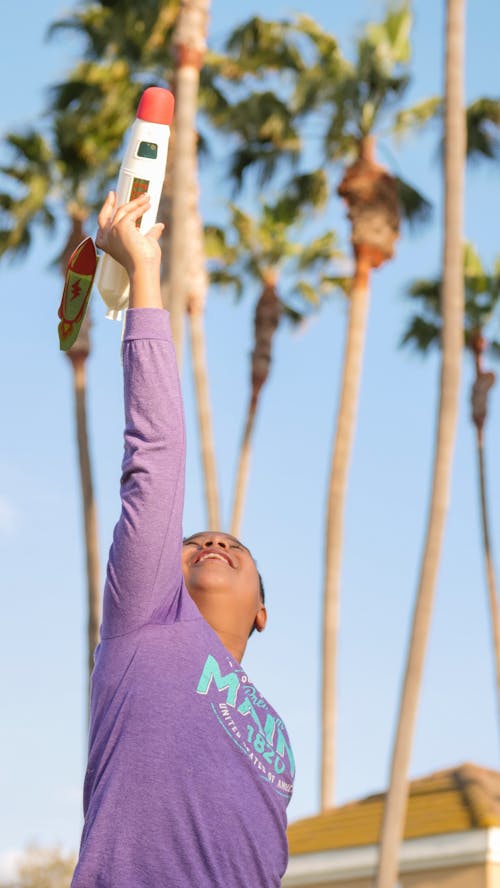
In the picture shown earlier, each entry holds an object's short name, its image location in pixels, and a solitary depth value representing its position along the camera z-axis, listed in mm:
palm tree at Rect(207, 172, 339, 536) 25344
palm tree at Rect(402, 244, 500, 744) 26406
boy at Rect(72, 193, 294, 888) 2424
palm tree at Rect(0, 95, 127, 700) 22766
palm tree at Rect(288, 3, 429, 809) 20484
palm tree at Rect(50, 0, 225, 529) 15961
